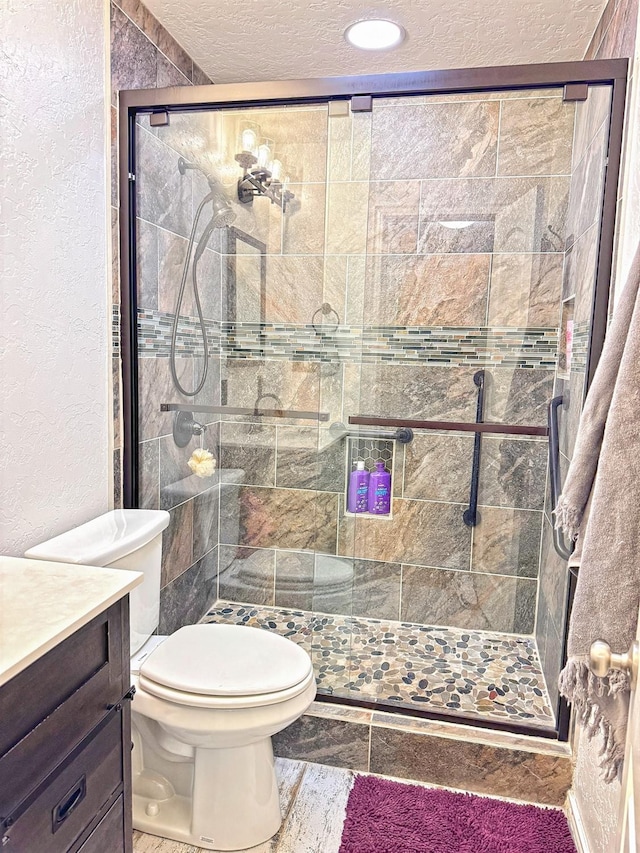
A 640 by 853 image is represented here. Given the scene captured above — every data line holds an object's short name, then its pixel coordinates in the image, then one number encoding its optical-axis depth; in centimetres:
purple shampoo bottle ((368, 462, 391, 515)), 254
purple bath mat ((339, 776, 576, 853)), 158
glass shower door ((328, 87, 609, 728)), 226
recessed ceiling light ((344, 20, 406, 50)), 194
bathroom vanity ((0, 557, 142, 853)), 89
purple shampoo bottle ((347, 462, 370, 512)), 244
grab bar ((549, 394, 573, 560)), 183
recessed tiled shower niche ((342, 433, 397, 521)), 241
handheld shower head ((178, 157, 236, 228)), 213
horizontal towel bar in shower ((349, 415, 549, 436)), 244
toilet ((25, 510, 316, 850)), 147
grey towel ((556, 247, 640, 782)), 82
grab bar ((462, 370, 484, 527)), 249
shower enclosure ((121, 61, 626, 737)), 196
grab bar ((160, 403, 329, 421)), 229
